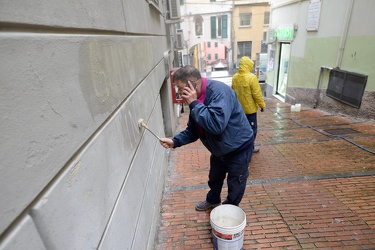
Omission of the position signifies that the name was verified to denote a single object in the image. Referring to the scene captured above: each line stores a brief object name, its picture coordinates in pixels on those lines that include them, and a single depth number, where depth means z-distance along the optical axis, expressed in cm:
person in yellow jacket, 420
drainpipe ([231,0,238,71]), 2373
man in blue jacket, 208
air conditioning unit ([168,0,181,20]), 646
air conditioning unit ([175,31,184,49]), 969
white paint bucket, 224
